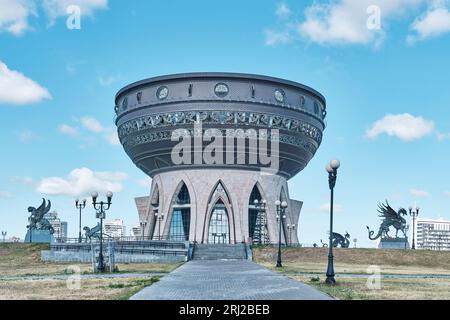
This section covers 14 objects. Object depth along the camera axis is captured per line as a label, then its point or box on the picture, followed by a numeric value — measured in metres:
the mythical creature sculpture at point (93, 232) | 64.74
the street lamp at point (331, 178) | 25.21
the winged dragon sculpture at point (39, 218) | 66.19
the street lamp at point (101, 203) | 35.78
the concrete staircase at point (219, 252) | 52.31
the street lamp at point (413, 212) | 58.31
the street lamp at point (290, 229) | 78.31
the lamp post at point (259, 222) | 73.50
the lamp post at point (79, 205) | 66.00
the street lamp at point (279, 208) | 39.91
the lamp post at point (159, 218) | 73.62
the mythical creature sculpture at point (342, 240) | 68.75
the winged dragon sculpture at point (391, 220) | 62.91
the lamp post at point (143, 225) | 78.93
